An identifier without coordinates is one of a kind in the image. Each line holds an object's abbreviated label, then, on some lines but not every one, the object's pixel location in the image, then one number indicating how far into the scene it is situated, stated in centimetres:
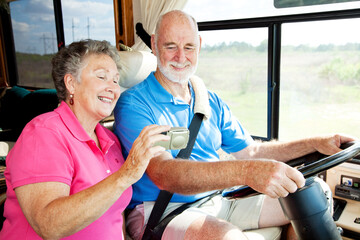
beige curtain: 264
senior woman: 99
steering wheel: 111
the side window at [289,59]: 223
